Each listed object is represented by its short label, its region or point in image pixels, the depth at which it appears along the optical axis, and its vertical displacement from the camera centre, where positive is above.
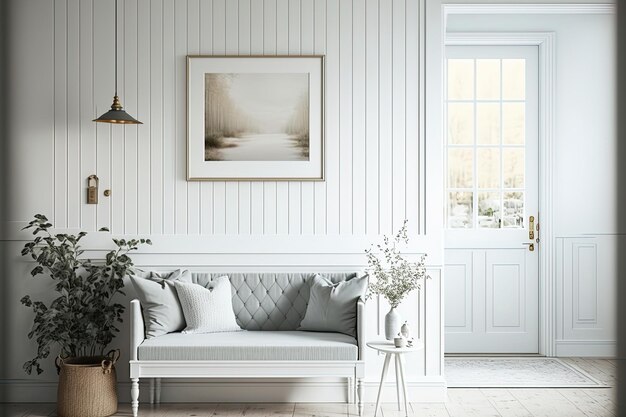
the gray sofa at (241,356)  3.41 -0.81
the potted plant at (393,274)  3.60 -0.40
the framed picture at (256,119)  3.95 +0.53
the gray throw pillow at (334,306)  3.62 -0.58
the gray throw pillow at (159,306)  3.57 -0.57
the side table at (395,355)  3.46 -0.84
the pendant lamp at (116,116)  3.48 +0.48
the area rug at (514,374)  4.17 -1.18
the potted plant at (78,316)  3.54 -0.64
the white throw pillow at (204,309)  3.59 -0.59
